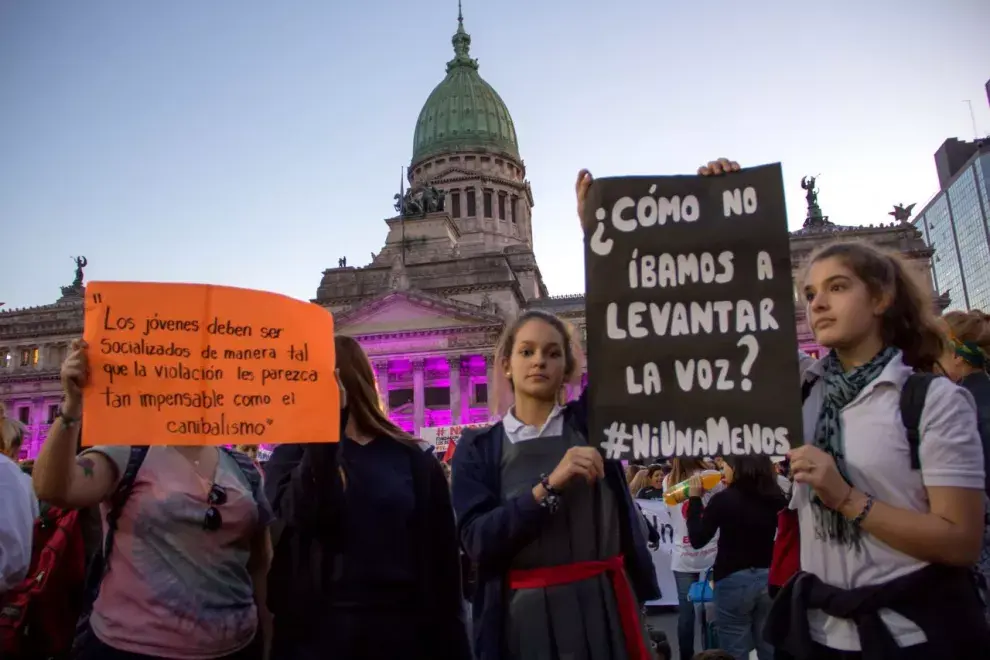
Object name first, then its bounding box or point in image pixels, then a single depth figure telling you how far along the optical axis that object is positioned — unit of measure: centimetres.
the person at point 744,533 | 543
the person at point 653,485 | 1177
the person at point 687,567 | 754
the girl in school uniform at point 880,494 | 252
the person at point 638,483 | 1046
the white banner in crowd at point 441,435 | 2302
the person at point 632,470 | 1229
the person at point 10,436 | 507
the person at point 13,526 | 403
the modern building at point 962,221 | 11312
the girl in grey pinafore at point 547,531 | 307
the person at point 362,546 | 328
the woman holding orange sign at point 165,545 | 330
